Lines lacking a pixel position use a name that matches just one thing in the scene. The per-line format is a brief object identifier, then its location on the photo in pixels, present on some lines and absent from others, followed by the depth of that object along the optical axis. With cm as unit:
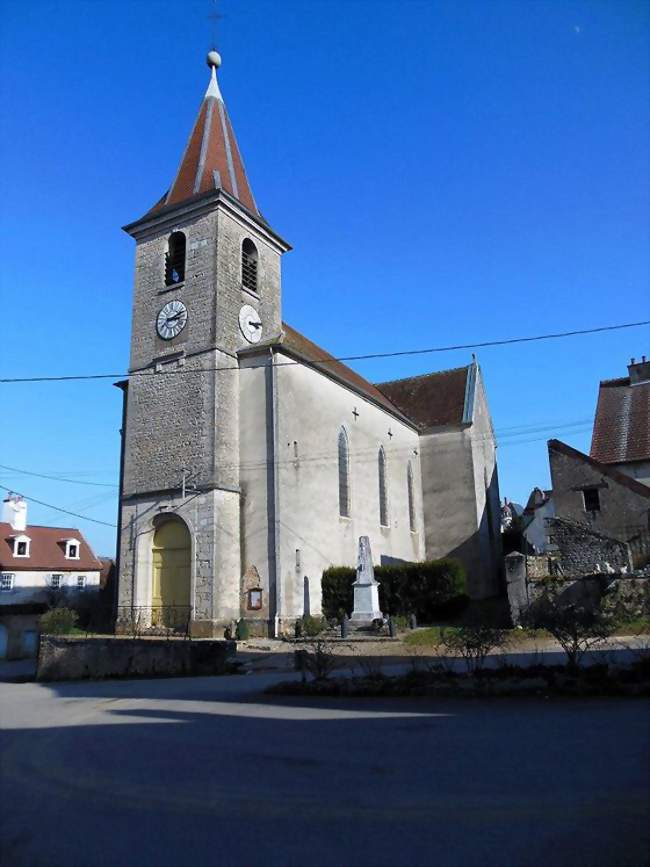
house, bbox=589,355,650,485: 2988
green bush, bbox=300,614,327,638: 2034
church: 2112
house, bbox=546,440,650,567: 2647
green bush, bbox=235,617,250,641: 1986
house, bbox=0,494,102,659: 2891
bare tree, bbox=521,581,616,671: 951
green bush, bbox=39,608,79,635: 2127
